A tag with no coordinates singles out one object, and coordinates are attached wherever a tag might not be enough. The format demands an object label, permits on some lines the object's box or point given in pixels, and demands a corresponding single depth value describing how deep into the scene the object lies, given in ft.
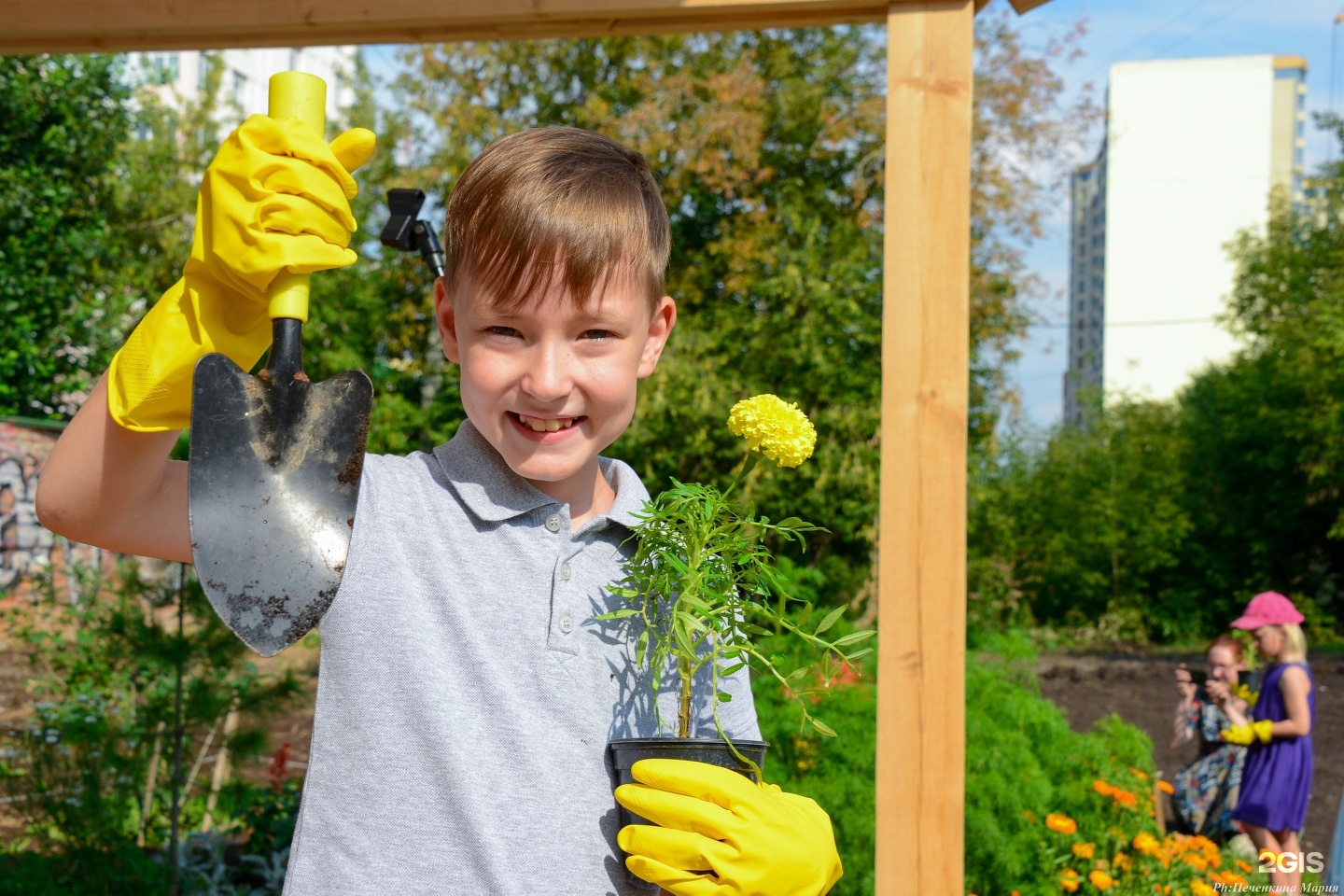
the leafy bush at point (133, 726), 10.16
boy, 3.27
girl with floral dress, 14.61
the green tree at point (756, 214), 18.35
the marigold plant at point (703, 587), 3.44
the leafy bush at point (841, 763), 8.84
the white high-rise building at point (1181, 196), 123.13
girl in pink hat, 13.99
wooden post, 6.02
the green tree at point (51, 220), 24.30
